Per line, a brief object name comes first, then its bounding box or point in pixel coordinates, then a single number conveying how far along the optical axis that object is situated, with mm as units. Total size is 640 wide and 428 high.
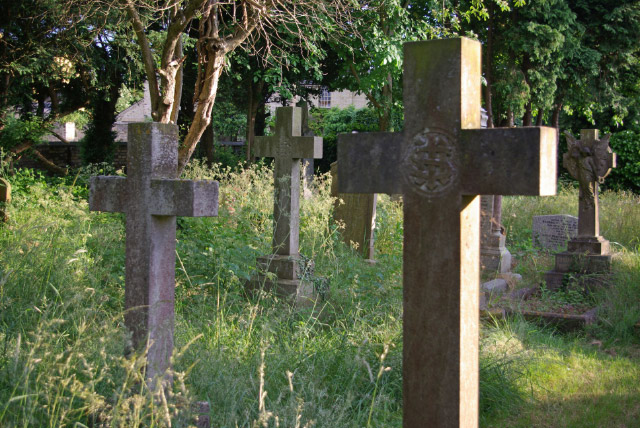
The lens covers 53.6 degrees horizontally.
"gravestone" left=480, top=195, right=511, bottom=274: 9836
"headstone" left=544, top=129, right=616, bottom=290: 8836
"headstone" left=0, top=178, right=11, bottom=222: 6499
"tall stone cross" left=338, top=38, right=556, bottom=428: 2479
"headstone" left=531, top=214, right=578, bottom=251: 12344
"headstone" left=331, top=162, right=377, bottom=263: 9172
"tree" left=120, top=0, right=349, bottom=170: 7254
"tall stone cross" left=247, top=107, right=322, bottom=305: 6746
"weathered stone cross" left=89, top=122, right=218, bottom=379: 3195
